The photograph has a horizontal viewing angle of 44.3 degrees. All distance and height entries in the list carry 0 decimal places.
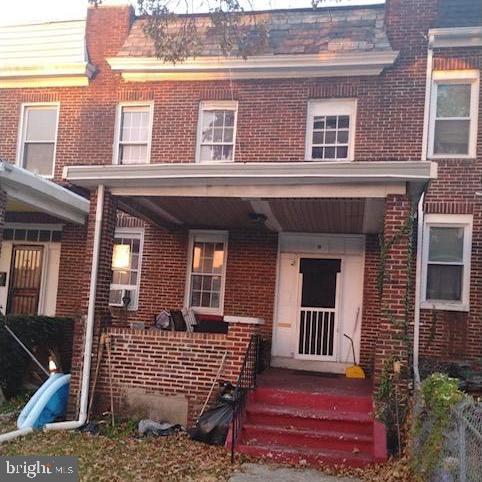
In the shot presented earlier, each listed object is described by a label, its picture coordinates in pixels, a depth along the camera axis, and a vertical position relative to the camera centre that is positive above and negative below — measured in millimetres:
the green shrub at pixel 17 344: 9406 -1118
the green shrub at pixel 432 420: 5090 -1070
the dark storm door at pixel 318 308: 11055 -234
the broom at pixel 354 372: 10164 -1257
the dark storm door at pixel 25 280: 12625 -76
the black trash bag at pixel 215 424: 7320 -1669
